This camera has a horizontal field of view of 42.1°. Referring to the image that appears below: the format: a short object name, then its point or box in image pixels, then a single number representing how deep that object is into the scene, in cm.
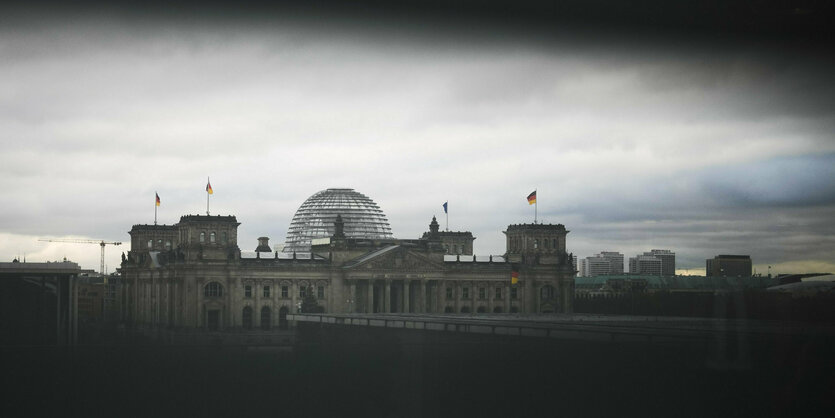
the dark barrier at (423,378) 5281
